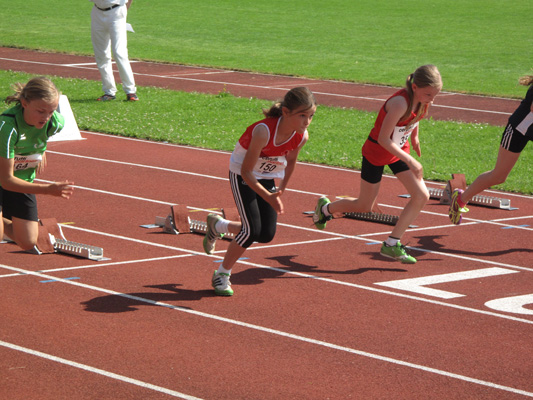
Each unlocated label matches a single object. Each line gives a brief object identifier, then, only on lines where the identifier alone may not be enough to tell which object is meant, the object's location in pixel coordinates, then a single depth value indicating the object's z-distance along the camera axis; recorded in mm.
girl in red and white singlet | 13914
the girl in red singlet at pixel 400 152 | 16156
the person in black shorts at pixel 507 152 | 17906
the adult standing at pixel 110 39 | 35687
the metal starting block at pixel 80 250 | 16453
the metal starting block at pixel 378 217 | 20094
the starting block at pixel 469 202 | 21875
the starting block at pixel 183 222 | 18406
